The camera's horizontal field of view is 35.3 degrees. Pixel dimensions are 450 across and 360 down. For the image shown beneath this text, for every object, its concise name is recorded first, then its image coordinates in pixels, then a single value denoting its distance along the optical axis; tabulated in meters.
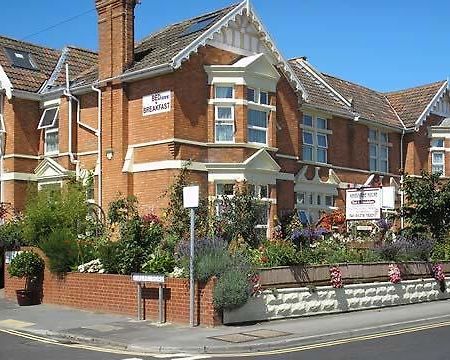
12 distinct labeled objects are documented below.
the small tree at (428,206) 24.75
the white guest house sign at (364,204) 21.02
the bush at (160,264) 17.06
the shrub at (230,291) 15.11
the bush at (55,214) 21.34
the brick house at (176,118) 24.22
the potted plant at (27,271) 20.31
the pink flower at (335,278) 18.16
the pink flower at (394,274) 19.95
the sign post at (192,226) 15.32
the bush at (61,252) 19.80
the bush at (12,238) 23.45
